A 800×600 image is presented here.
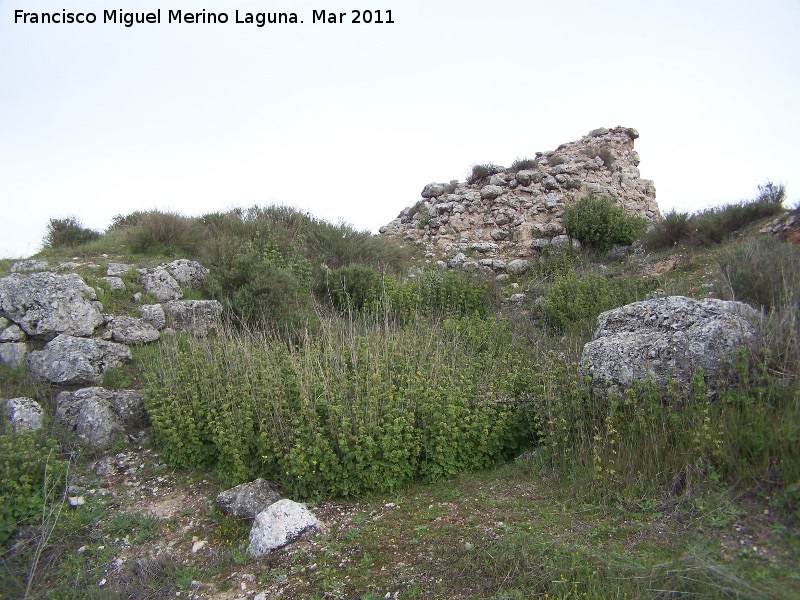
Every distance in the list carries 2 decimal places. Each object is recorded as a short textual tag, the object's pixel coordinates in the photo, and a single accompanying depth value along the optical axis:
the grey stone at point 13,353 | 6.80
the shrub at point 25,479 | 4.65
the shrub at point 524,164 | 15.27
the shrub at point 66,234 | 12.28
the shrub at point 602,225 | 12.06
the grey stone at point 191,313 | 8.10
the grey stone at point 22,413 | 5.63
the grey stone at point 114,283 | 8.44
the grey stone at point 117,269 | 8.86
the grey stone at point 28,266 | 8.95
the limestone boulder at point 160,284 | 8.70
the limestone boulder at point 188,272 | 9.32
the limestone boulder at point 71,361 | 6.55
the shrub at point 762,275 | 5.83
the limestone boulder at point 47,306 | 7.13
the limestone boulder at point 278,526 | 4.23
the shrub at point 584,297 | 8.08
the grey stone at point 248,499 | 4.67
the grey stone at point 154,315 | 7.97
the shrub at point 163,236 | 10.61
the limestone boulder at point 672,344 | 4.77
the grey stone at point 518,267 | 11.91
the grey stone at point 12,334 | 6.97
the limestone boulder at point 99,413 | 5.82
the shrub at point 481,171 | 15.60
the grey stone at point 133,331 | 7.47
